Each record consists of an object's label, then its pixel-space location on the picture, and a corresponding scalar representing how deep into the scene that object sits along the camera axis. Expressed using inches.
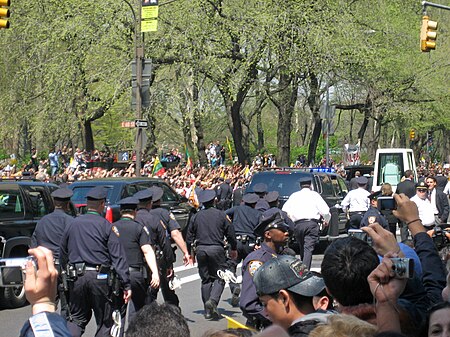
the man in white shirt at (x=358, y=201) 740.0
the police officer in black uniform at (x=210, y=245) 493.4
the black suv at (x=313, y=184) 792.3
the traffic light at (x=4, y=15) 705.0
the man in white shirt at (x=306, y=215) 624.4
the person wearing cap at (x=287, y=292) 189.0
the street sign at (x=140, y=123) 1047.0
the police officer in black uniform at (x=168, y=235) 458.6
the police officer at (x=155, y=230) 444.8
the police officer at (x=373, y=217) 579.3
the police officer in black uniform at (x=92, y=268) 358.6
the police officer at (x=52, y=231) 412.5
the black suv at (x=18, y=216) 522.9
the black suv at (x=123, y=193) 729.0
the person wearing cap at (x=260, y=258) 305.4
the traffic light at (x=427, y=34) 904.9
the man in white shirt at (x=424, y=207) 609.6
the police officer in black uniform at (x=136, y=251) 401.1
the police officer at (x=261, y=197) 563.5
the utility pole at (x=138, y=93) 1076.6
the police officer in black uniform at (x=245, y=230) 534.9
